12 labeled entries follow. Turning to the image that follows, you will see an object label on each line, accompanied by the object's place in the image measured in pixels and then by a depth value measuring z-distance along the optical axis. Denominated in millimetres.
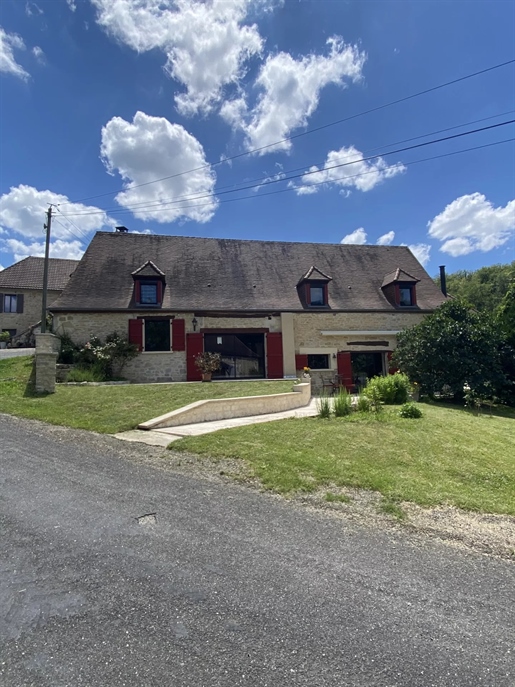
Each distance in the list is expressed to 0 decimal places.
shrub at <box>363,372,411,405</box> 11023
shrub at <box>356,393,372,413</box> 9508
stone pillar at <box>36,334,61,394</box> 10594
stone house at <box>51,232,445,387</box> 15961
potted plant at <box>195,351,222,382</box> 14805
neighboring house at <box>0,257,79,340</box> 27609
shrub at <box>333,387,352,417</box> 9000
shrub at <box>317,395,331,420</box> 8836
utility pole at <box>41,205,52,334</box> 17844
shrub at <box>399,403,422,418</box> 8922
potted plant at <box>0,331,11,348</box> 24506
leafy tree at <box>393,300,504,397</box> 12633
